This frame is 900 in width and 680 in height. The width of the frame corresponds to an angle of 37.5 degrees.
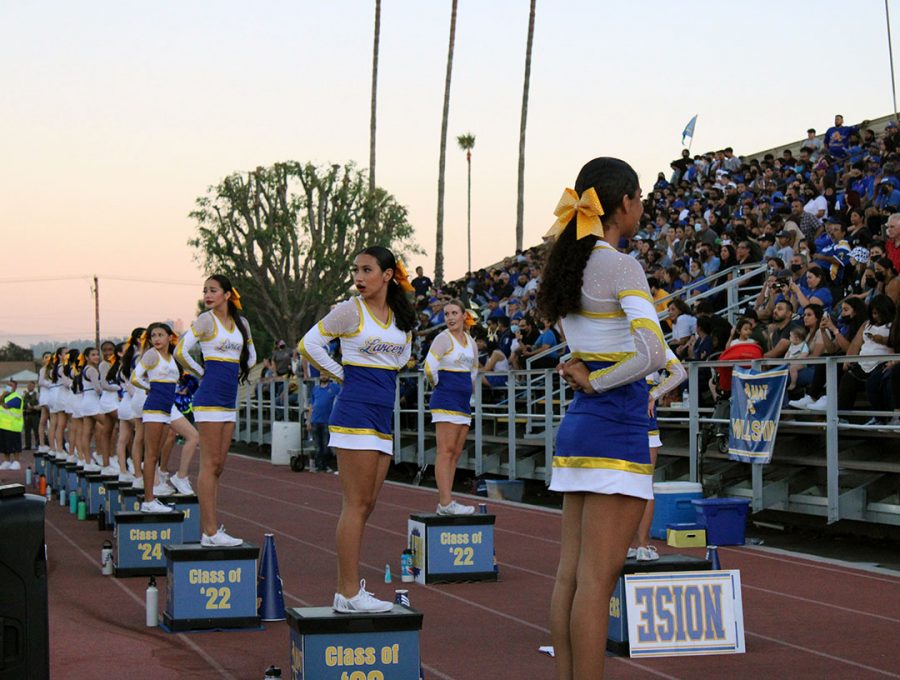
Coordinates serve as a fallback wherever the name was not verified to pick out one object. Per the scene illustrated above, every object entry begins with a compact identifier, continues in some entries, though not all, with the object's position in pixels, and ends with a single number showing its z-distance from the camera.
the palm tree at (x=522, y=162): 42.78
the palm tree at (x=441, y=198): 44.94
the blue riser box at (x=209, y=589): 8.30
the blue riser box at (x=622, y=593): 7.27
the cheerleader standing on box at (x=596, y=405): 4.43
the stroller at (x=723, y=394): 14.18
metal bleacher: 12.18
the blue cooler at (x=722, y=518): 12.47
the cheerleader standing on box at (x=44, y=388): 24.22
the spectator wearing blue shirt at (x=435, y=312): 25.87
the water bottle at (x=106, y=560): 10.94
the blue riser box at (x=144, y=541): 10.77
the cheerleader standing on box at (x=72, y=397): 20.47
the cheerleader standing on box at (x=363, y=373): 6.99
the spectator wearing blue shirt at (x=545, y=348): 19.55
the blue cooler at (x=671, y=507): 13.02
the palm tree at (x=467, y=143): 90.81
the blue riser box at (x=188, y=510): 12.48
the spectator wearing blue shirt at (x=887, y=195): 16.72
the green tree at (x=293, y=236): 49.03
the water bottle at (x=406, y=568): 10.58
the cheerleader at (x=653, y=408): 8.68
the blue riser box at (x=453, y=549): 10.37
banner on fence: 12.94
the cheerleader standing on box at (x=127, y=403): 16.30
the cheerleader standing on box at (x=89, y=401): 19.23
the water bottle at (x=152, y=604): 8.47
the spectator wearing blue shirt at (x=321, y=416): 23.79
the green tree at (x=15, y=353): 133.00
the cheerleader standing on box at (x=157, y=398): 12.80
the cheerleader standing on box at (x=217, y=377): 9.49
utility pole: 82.50
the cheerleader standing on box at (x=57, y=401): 22.73
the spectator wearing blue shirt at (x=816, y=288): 14.66
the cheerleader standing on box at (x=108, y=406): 18.67
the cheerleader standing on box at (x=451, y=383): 12.45
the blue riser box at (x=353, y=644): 5.91
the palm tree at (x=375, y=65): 47.08
